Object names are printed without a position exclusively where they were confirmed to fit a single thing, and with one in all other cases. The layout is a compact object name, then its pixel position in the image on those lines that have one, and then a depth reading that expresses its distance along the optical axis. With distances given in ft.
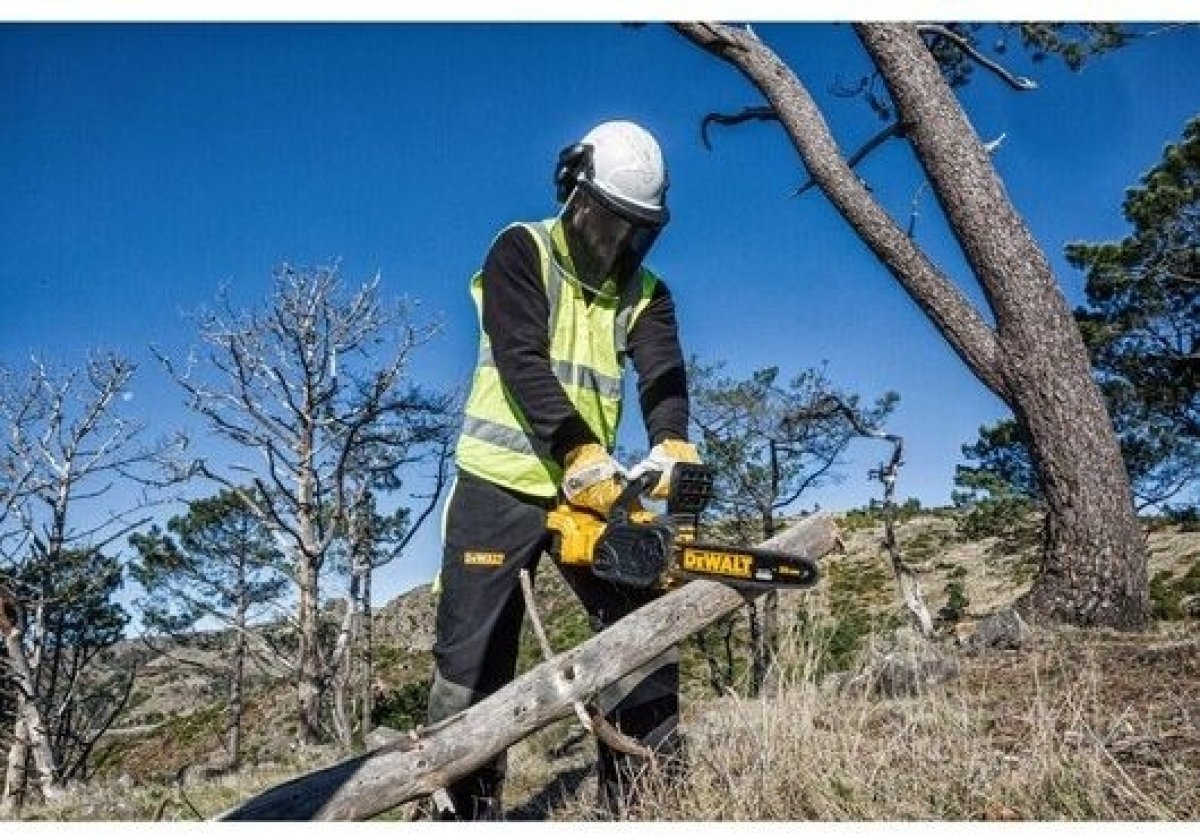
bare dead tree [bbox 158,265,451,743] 38.68
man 7.41
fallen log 6.60
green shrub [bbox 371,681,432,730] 50.94
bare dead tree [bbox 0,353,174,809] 24.39
